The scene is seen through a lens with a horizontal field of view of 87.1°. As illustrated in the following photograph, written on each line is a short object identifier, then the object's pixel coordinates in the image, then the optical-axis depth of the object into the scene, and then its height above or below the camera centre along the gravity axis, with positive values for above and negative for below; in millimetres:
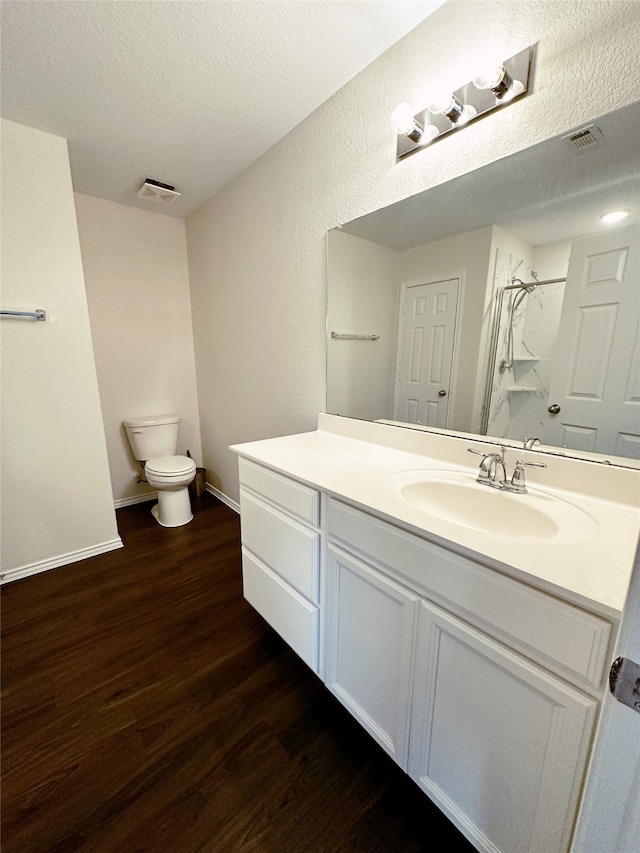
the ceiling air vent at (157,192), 2186 +1097
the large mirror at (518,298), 907 +210
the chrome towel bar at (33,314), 1704 +219
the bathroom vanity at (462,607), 610 -568
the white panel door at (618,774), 360 -461
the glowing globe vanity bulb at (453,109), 1062 +785
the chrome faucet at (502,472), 1008 -348
